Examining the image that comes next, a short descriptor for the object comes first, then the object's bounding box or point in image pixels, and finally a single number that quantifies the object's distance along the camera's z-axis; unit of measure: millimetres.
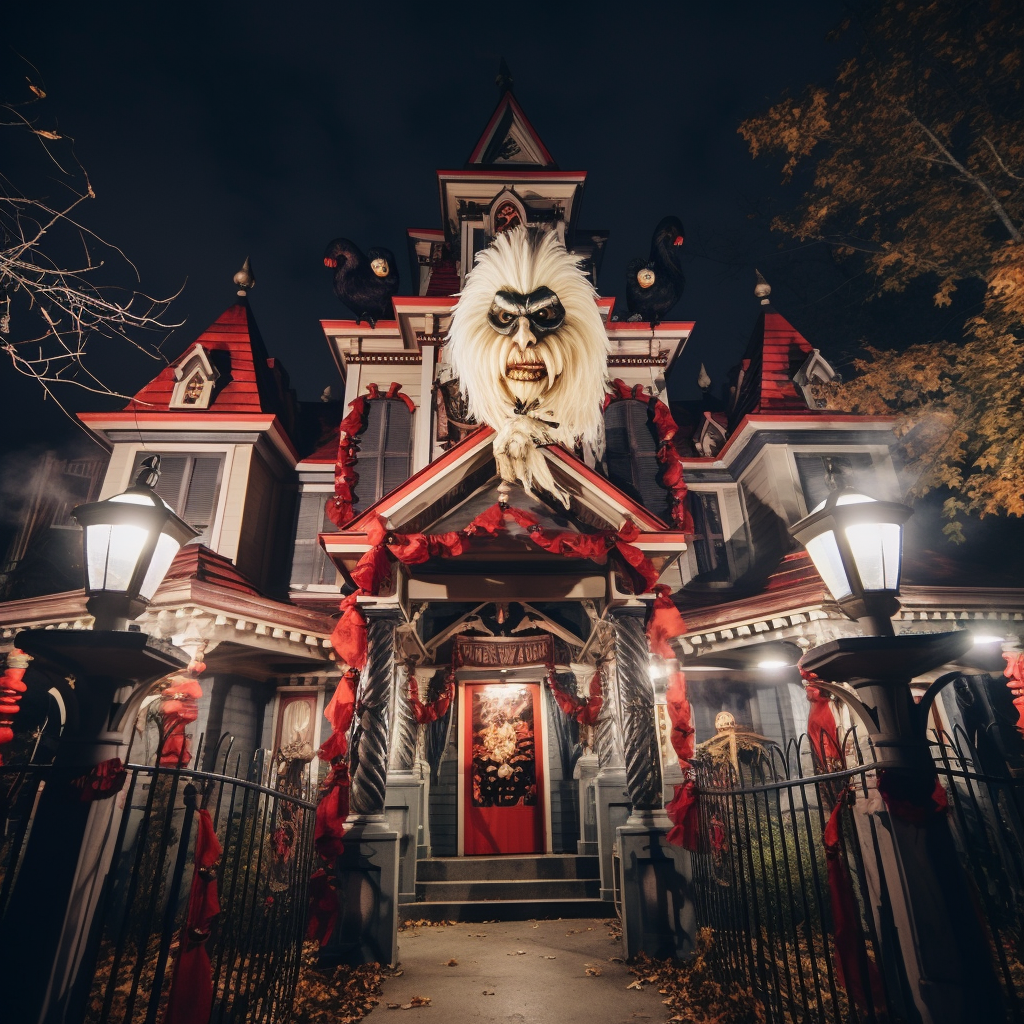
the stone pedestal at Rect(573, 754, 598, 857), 9742
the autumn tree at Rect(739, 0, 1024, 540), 10250
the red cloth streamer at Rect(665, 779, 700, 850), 5211
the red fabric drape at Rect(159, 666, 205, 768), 5789
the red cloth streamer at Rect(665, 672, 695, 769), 5695
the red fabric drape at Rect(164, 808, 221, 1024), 3152
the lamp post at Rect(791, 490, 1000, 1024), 2367
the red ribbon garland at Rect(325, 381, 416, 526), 8227
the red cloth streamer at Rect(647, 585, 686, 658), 5977
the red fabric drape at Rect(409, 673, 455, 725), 9637
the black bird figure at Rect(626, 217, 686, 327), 12672
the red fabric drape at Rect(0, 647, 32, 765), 7078
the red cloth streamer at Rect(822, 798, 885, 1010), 3307
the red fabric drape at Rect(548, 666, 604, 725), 9859
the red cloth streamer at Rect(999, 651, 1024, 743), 8164
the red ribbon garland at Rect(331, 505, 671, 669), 5738
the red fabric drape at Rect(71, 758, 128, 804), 2422
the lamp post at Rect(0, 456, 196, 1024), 2188
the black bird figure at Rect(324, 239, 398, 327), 12781
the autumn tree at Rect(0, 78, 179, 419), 3303
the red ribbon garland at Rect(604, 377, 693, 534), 8146
